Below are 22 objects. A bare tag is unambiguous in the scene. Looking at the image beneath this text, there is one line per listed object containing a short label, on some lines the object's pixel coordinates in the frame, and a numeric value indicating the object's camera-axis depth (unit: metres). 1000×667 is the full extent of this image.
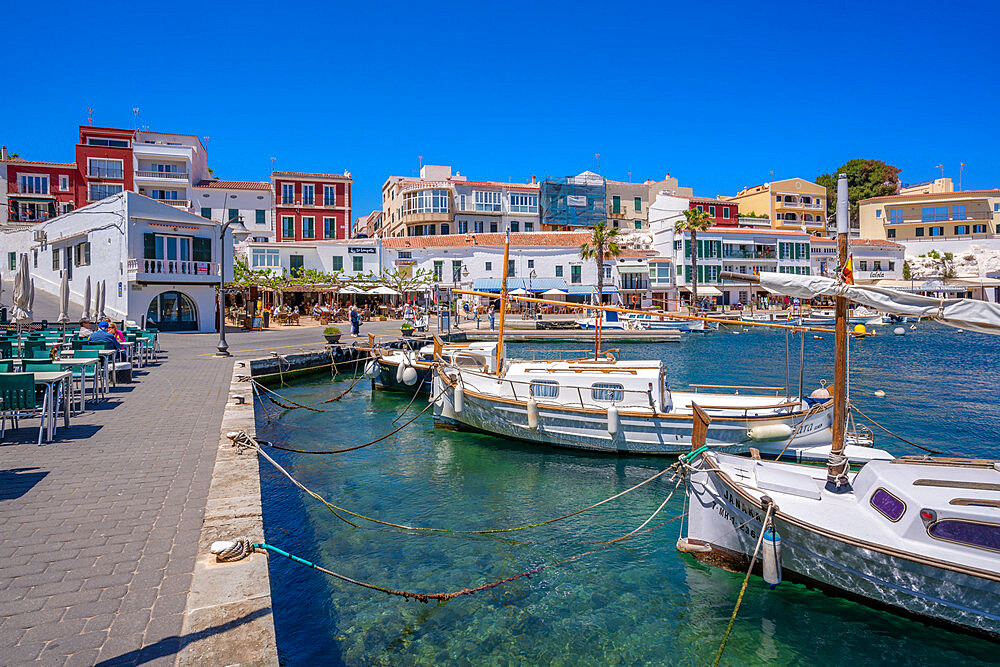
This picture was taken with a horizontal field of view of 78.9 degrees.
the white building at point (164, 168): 55.59
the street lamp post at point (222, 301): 23.45
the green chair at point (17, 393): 9.73
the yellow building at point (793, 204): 84.12
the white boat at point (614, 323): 50.97
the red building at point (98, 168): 54.50
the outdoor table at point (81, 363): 12.10
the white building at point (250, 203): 58.00
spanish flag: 9.16
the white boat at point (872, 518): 7.11
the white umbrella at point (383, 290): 52.38
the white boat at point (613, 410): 14.98
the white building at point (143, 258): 33.00
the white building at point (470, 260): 55.94
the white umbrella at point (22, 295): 21.30
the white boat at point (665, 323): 51.75
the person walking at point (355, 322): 37.47
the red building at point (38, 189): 56.50
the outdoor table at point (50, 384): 10.20
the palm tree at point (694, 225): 62.72
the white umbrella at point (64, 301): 23.75
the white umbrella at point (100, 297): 25.56
